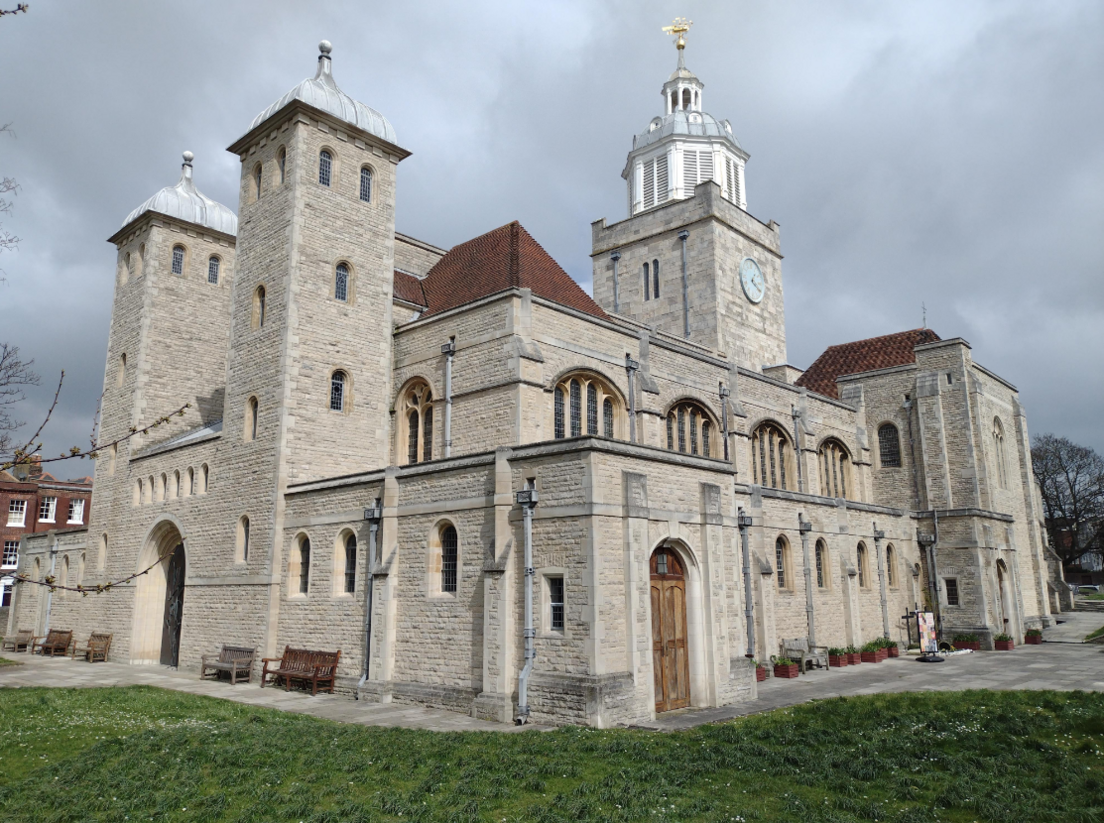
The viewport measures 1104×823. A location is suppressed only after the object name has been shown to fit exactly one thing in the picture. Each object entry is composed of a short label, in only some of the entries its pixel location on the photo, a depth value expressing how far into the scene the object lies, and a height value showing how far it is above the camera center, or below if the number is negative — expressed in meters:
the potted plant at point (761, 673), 21.16 -2.00
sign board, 25.56 -1.24
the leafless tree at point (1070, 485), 68.31 +8.85
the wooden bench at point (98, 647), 26.08 -1.49
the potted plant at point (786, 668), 21.78 -1.94
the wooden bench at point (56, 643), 28.09 -1.46
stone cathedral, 15.72 +3.85
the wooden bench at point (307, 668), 18.52 -1.58
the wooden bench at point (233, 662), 19.98 -1.57
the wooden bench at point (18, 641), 29.75 -1.46
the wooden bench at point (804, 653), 23.00 -1.65
